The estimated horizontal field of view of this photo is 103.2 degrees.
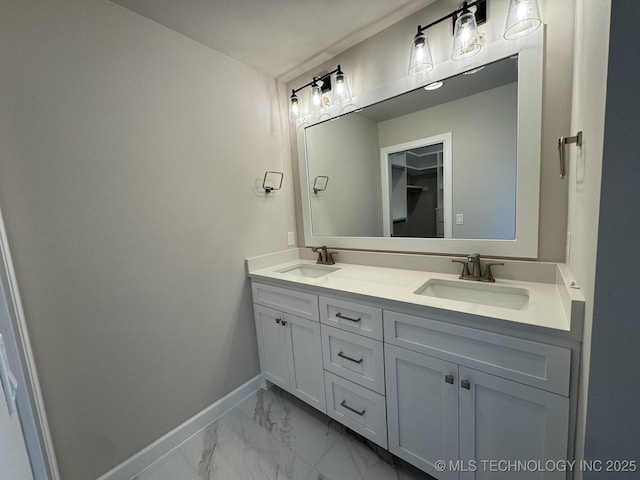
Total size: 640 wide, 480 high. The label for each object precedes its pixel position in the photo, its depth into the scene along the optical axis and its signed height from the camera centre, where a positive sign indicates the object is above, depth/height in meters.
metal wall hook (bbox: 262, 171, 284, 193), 1.92 +0.24
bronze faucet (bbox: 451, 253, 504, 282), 1.28 -0.37
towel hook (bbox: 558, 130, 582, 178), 0.83 +0.16
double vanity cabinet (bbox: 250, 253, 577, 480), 0.84 -0.74
